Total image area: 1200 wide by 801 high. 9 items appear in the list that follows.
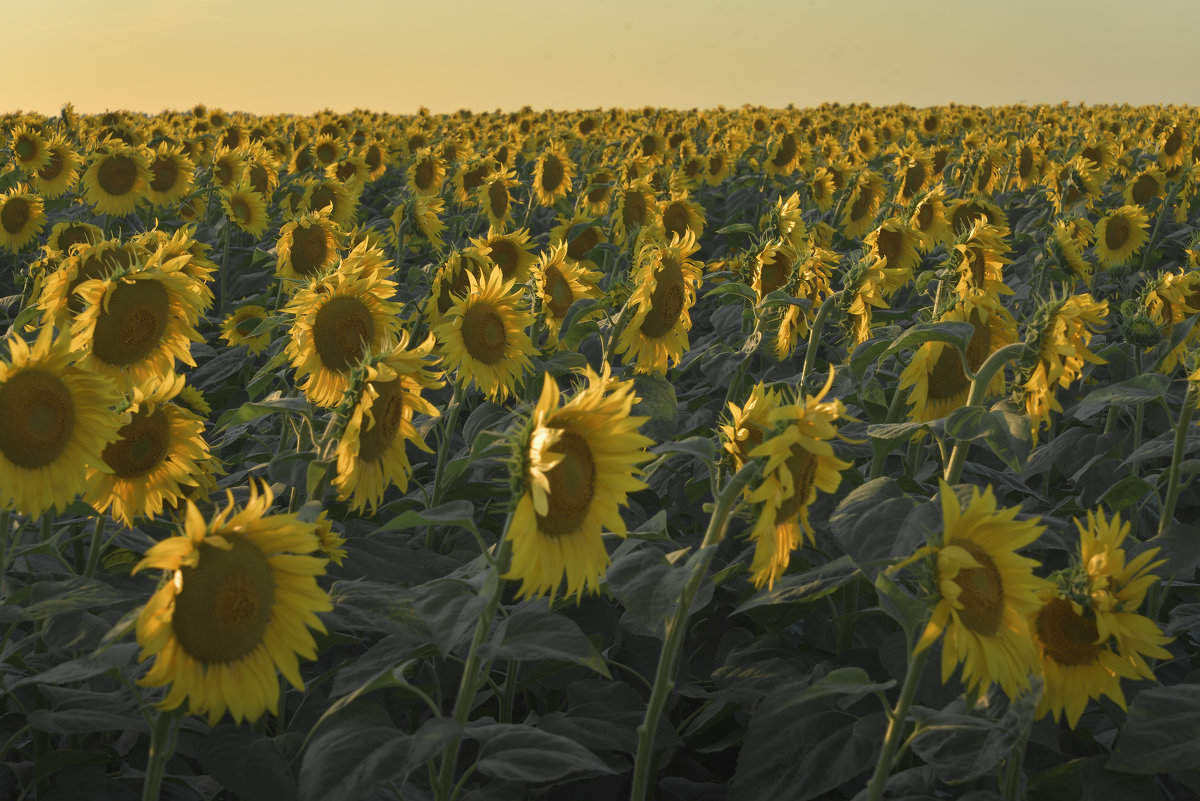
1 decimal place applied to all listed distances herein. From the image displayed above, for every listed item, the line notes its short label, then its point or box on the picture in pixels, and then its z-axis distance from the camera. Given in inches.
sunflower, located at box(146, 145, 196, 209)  362.9
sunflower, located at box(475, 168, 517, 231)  349.4
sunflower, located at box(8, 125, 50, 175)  405.4
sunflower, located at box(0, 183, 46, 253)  304.8
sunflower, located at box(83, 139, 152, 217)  336.6
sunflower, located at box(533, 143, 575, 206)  422.3
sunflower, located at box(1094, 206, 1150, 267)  328.8
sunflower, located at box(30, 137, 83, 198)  407.2
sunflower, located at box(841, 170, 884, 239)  367.9
